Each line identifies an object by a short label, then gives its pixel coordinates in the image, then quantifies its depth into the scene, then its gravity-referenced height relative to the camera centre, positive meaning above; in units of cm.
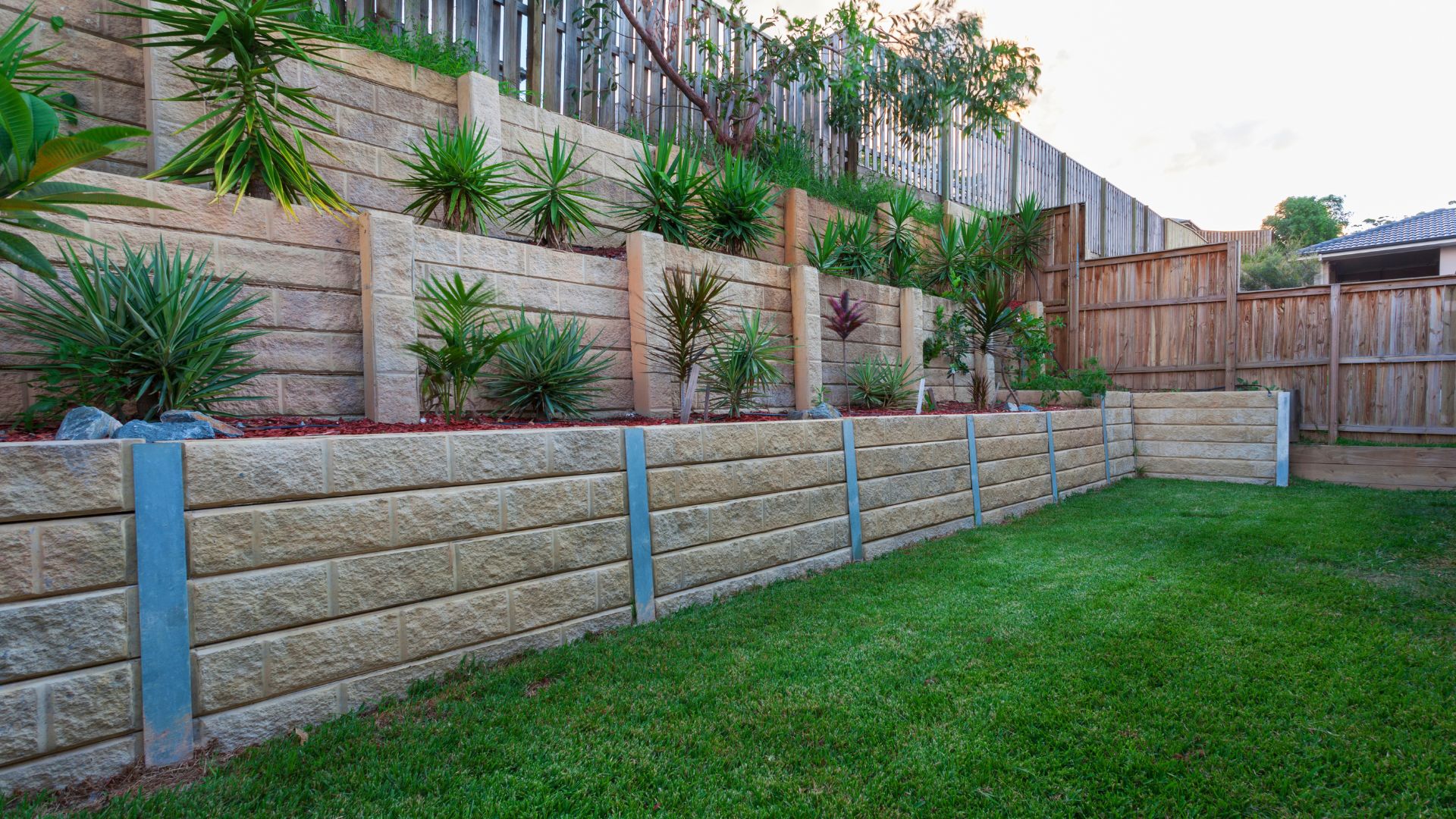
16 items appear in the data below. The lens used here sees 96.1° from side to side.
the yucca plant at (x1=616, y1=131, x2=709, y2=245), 498 +150
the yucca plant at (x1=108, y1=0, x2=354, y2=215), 312 +151
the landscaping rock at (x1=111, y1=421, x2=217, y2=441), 228 -14
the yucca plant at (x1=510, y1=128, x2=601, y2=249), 443 +129
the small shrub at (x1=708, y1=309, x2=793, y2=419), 474 +17
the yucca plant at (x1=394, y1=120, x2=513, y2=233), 396 +130
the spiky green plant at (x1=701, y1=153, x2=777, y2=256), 539 +152
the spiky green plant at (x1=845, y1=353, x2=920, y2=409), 650 +7
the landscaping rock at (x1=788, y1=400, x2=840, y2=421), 513 -19
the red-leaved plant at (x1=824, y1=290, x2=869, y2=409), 603 +67
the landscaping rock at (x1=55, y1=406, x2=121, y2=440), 222 -11
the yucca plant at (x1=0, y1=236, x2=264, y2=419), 250 +24
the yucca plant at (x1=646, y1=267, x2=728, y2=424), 426 +45
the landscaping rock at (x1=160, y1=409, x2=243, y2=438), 250 -10
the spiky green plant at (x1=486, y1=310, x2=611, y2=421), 390 +11
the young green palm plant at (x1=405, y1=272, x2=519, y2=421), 347 +25
